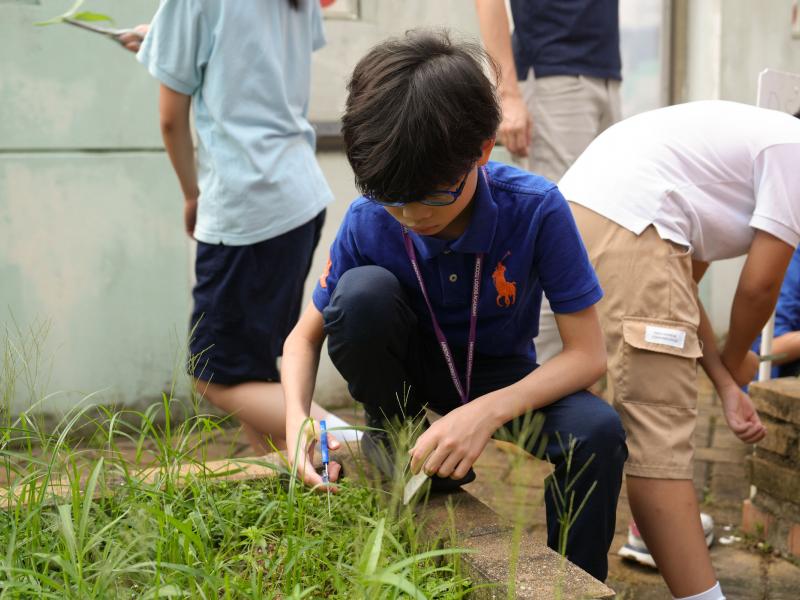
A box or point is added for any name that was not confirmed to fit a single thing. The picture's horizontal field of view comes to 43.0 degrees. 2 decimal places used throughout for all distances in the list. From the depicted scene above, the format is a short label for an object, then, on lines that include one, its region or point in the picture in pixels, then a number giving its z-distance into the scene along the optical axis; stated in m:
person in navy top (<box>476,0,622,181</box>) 3.24
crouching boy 1.73
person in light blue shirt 2.52
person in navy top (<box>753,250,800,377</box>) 3.28
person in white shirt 2.18
